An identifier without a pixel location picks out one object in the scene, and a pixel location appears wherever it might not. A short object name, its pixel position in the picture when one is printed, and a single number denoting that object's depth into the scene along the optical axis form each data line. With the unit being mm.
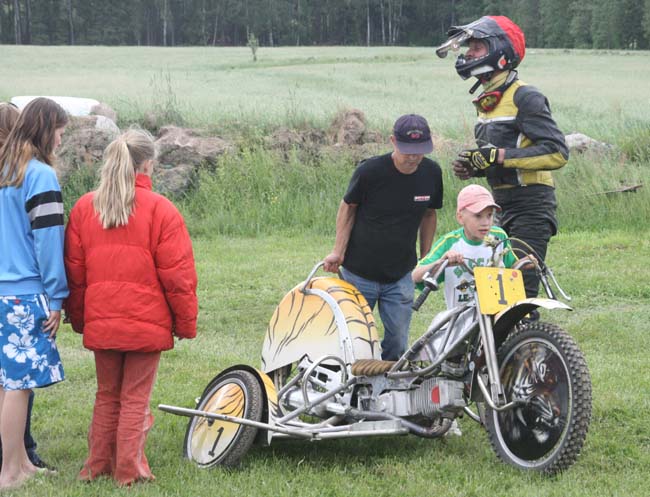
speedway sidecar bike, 9367
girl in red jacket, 9648
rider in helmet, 12047
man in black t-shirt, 12086
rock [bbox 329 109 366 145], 32719
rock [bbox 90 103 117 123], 35031
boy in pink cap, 10781
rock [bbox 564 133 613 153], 31125
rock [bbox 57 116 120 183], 29625
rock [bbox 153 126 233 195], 29734
